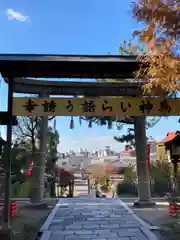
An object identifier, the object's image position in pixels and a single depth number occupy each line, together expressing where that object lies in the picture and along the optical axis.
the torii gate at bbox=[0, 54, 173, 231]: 8.41
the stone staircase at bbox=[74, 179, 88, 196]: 41.00
